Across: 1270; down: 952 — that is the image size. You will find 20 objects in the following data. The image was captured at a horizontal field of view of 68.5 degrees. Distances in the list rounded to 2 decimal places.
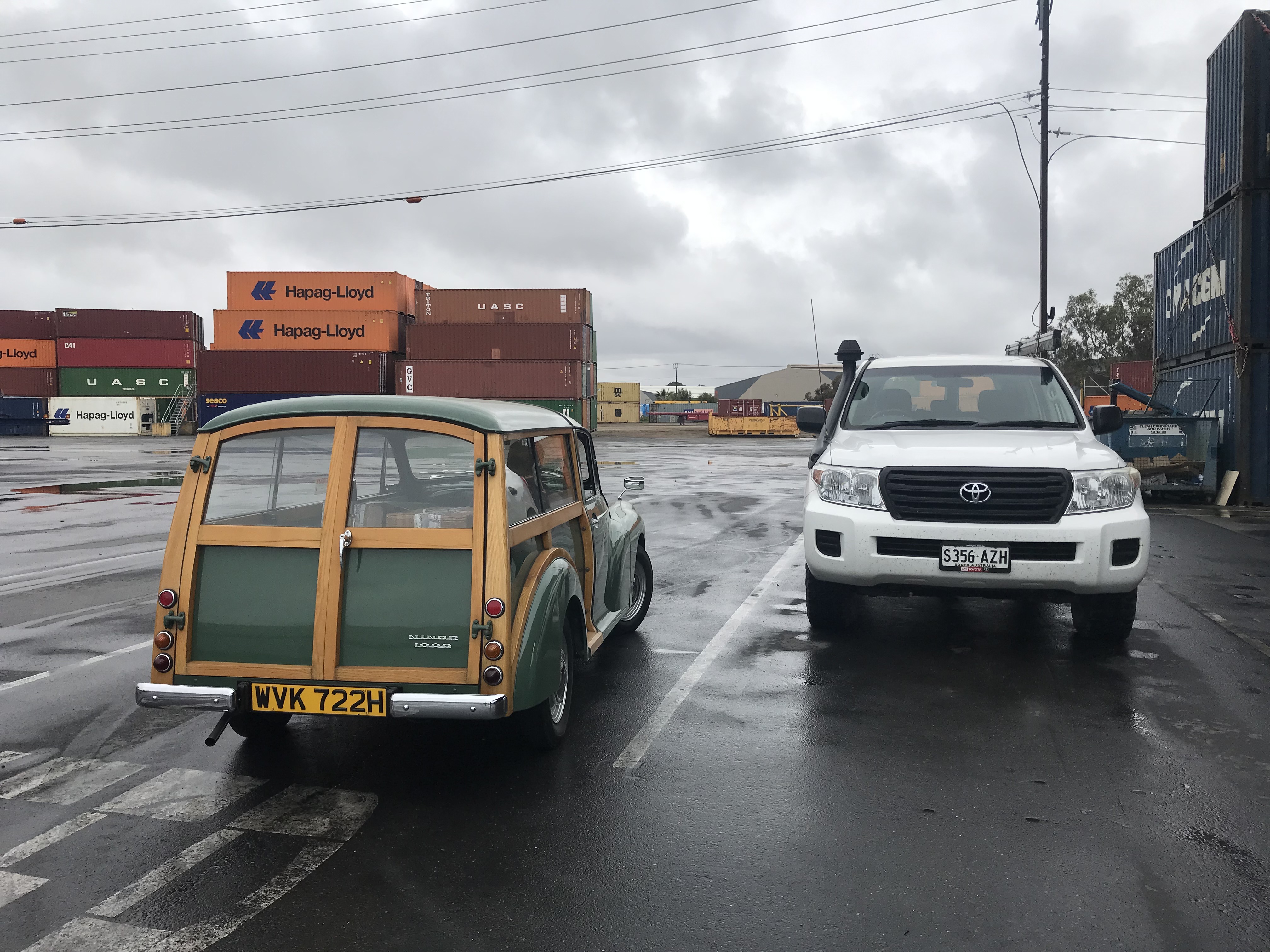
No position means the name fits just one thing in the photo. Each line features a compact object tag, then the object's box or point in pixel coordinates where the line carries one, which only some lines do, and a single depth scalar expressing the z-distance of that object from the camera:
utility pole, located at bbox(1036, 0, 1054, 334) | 26.56
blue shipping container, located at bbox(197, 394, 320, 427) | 47.59
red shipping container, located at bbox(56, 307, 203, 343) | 58.31
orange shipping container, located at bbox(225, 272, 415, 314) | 48.38
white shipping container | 57.47
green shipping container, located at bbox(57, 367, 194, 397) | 58.91
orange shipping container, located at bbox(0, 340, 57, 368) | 59.03
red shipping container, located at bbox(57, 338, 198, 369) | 58.66
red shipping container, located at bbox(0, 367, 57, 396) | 59.03
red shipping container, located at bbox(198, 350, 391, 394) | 47.28
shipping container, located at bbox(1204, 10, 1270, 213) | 15.34
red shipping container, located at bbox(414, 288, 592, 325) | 47.47
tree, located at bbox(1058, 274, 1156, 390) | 79.94
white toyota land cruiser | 5.59
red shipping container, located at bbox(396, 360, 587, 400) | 45.94
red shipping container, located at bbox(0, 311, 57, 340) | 58.97
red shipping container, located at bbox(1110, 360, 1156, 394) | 48.03
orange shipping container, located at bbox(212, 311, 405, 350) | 48.06
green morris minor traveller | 3.70
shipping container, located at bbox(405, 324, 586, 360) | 46.31
